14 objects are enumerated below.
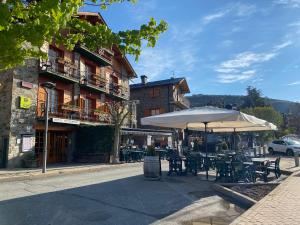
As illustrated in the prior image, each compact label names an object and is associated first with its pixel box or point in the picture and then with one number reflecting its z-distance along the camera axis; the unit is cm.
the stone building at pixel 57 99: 1276
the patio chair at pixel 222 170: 850
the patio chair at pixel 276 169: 911
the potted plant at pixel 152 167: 876
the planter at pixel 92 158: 1570
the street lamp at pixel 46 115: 1049
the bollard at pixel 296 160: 1331
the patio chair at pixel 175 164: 953
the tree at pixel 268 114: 4019
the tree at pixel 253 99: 6286
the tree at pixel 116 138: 1532
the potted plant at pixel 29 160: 1277
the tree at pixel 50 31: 312
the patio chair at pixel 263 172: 837
